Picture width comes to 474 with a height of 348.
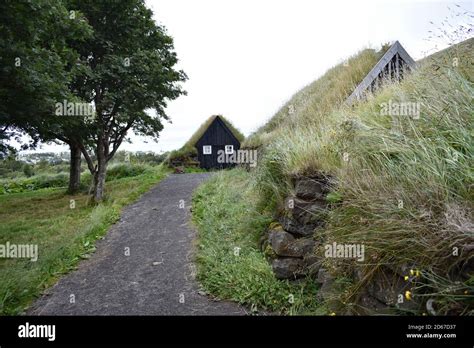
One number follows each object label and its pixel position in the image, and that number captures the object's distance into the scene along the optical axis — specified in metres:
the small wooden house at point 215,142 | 26.62
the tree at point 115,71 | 10.97
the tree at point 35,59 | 5.61
